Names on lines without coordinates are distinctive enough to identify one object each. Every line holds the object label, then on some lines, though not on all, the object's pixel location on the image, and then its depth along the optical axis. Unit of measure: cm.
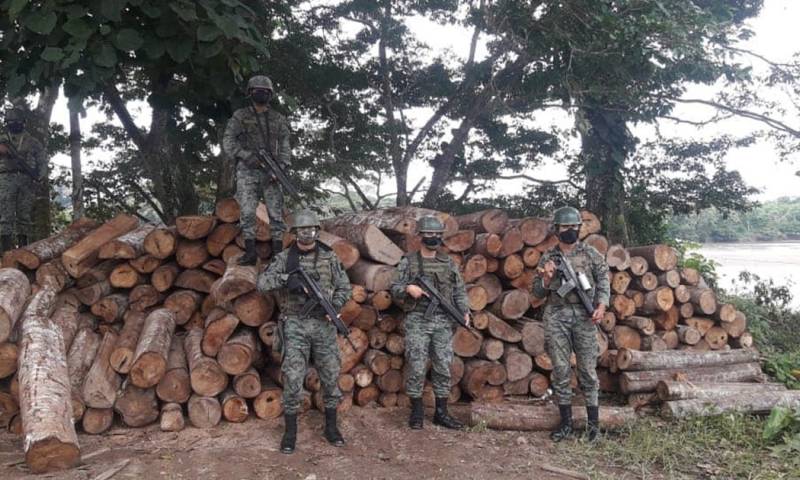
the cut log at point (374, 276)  559
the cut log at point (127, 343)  496
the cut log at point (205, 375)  498
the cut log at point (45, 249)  589
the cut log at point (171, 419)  489
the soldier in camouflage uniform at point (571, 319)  525
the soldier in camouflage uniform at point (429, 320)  534
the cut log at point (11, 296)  479
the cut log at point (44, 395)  388
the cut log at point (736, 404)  555
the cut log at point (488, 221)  621
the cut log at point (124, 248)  560
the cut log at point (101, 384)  480
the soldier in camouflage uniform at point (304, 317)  475
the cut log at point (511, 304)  612
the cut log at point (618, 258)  652
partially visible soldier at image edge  809
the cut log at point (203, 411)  499
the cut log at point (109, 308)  576
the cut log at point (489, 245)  604
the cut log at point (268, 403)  521
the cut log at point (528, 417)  536
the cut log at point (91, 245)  558
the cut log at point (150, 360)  480
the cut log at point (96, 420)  480
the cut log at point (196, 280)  586
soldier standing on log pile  564
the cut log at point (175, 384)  498
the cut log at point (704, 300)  673
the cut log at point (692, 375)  591
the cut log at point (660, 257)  670
